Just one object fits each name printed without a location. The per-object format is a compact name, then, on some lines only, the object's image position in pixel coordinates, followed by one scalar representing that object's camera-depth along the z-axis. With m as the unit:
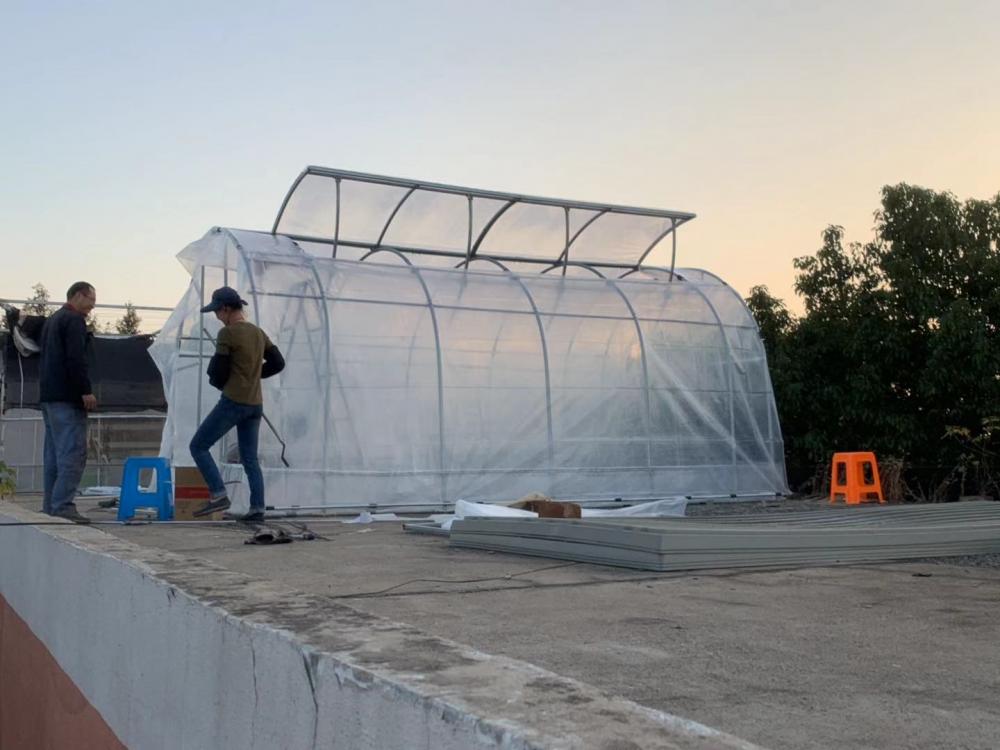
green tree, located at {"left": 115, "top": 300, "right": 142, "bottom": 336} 37.37
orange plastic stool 12.27
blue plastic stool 8.94
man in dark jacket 7.68
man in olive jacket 8.14
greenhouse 11.34
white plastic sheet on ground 8.45
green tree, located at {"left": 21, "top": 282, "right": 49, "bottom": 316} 50.16
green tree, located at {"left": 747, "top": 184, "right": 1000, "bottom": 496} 13.58
